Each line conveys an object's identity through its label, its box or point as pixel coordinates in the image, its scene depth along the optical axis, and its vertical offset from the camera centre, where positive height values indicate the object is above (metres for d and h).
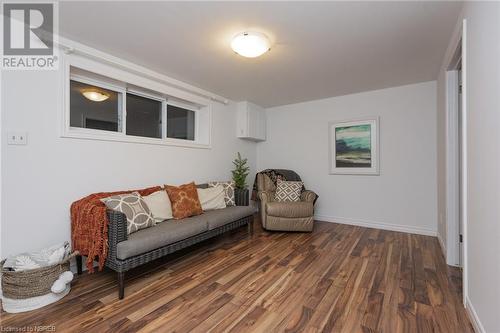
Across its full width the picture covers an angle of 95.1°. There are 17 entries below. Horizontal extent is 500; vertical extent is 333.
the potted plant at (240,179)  3.60 -0.21
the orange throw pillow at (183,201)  2.67 -0.41
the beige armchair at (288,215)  3.48 -0.74
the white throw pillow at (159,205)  2.47 -0.42
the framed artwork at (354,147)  3.77 +0.36
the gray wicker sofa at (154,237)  1.86 -0.66
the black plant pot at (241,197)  3.59 -0.46
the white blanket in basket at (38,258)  1.76 -0.75
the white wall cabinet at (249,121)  4.38 +0.91
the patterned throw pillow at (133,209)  2.09 -0.40
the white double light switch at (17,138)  1.89 +0.24
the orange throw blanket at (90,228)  1.91 -0.54
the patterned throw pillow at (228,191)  3.39 -0.36
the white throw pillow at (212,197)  3.11 -0.42
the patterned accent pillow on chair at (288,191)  3.82 -0.39
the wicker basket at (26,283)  1.67 -0.86
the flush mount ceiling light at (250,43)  2.05 +1.14
